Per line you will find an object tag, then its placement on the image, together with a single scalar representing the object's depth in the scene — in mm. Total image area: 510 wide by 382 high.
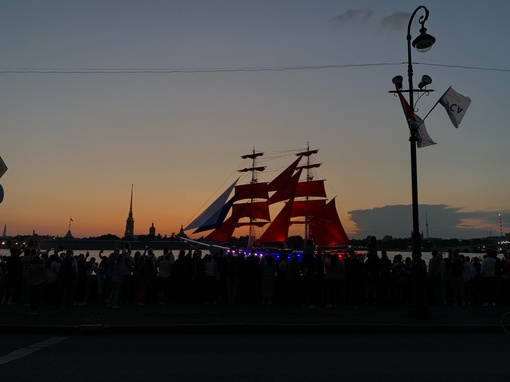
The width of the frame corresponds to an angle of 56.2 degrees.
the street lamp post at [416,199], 12297
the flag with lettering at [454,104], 12938
